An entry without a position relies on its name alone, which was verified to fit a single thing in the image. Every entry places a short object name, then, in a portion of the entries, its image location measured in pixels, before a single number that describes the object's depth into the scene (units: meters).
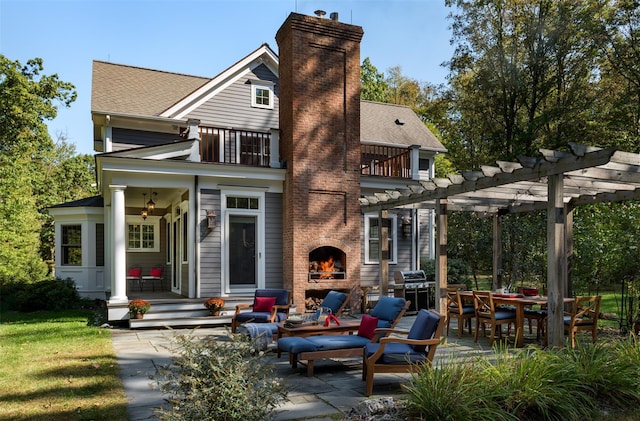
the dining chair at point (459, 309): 8.88
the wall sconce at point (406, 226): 14.91
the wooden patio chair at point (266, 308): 8.92
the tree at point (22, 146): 15.04
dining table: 7.82
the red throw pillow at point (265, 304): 9.27
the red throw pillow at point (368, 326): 6.58
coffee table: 6.99
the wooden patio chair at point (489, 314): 8.02
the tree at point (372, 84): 32.00
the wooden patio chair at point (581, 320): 7.39
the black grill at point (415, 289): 11.98
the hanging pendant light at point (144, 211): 14.47
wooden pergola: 6.54
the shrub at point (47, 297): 13.52
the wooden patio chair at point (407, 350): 5.32
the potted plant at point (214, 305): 10.91
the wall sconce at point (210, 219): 11.60
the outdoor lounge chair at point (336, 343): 6.11
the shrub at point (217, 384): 3.44
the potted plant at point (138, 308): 10.27
